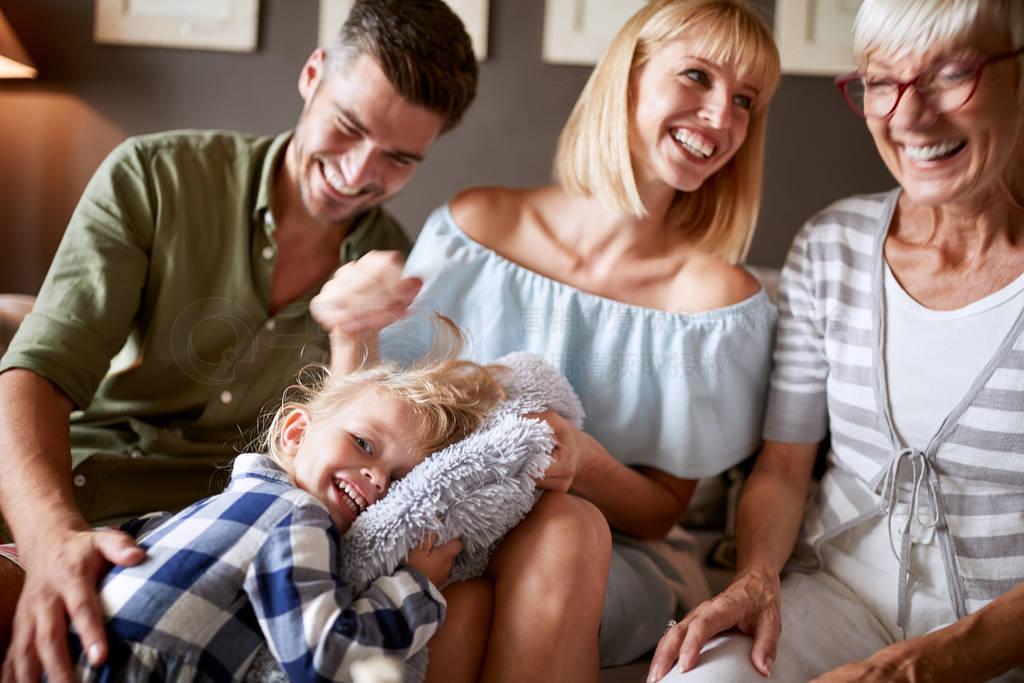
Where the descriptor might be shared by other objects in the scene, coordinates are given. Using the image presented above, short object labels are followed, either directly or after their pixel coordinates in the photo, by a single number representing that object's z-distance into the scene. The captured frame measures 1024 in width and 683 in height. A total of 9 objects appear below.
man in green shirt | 1.16
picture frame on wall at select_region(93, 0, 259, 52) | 1.72
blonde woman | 1.22
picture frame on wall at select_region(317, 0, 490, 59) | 1.75
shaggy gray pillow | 0.80
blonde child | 0.71
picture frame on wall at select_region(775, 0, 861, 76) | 1.76
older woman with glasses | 0.95
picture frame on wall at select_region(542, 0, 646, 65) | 1.76
